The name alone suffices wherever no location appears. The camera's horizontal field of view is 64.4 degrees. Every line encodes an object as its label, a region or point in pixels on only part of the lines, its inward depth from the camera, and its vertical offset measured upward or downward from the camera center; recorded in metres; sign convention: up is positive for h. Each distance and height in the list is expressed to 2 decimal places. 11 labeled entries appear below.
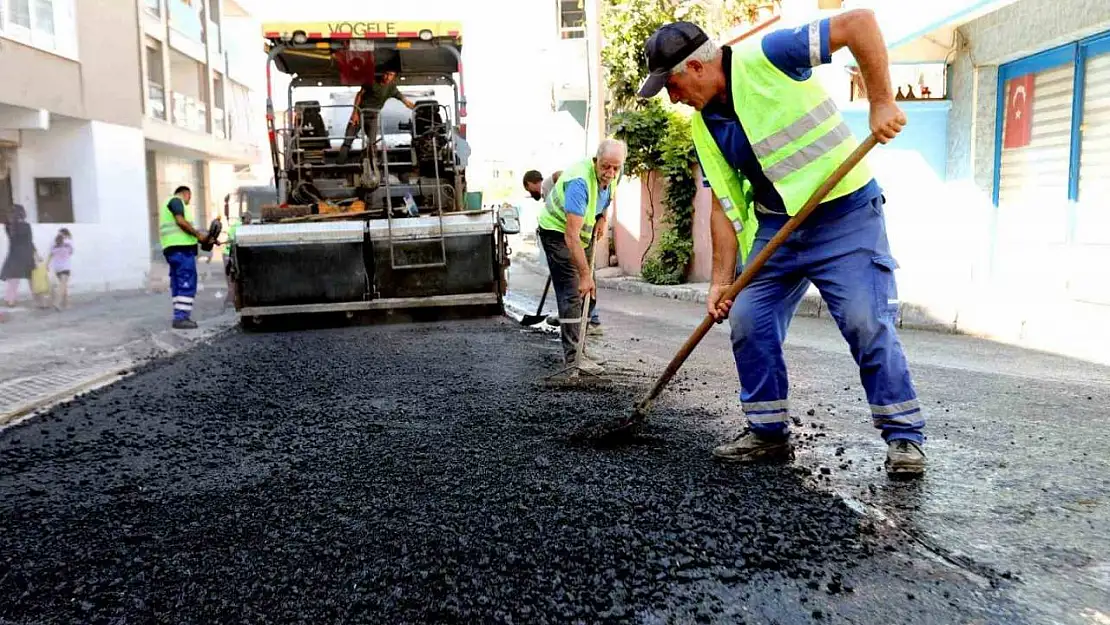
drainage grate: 4.66 -0.97
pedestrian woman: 11.05 -0.46
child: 11.79 -0.55
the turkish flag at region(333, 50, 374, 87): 8.59 +1.48
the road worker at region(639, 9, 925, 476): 2.77 +0.08
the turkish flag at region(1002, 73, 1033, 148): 8.80 +0.98
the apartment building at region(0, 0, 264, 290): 13.16 +1.70
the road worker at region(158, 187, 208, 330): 8.38 -0.31
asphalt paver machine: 7.38 +0.16
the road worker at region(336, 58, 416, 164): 8.70 +1.19
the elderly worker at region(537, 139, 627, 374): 5.00 -0.07
